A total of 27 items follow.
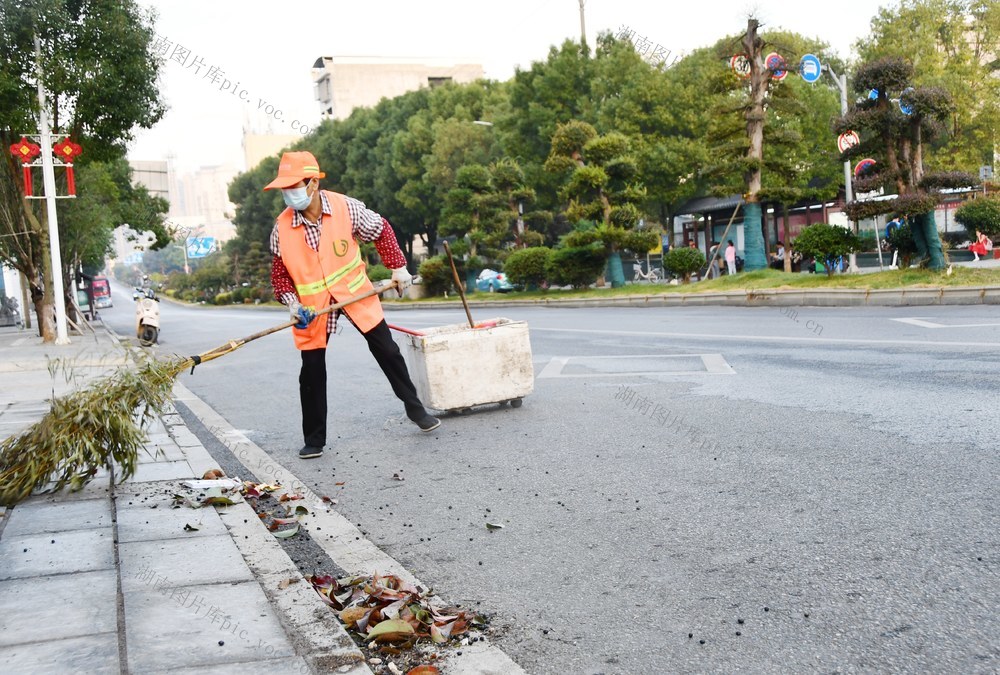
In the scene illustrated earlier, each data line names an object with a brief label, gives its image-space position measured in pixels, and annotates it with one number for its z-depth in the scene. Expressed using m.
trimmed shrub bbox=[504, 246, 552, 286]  34.66
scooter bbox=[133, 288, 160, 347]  24.88
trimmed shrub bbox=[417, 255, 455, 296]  43.28
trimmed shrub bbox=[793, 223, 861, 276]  20.83
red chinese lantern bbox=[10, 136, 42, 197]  20.88
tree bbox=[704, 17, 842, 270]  25.44
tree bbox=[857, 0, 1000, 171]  37.47
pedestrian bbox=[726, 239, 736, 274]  32.66
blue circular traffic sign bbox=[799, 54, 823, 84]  26.36
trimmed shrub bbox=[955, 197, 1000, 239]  33.38
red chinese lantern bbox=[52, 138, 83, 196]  20.92
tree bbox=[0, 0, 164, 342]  20.34
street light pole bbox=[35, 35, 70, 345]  20.95
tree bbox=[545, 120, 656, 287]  29.73
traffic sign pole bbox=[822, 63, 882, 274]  28.80
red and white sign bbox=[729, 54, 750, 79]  25.22
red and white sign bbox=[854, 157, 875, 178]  19.74
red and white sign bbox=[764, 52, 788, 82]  25.03
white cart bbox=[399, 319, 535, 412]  7.23
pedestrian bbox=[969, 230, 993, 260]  31.55
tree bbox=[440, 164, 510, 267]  38.69
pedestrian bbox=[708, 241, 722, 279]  33.28
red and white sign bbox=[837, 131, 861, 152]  22.15
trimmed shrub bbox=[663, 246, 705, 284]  28.73
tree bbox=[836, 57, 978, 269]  18.25
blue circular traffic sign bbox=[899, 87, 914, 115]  18.45
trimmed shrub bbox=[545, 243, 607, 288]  32.34
